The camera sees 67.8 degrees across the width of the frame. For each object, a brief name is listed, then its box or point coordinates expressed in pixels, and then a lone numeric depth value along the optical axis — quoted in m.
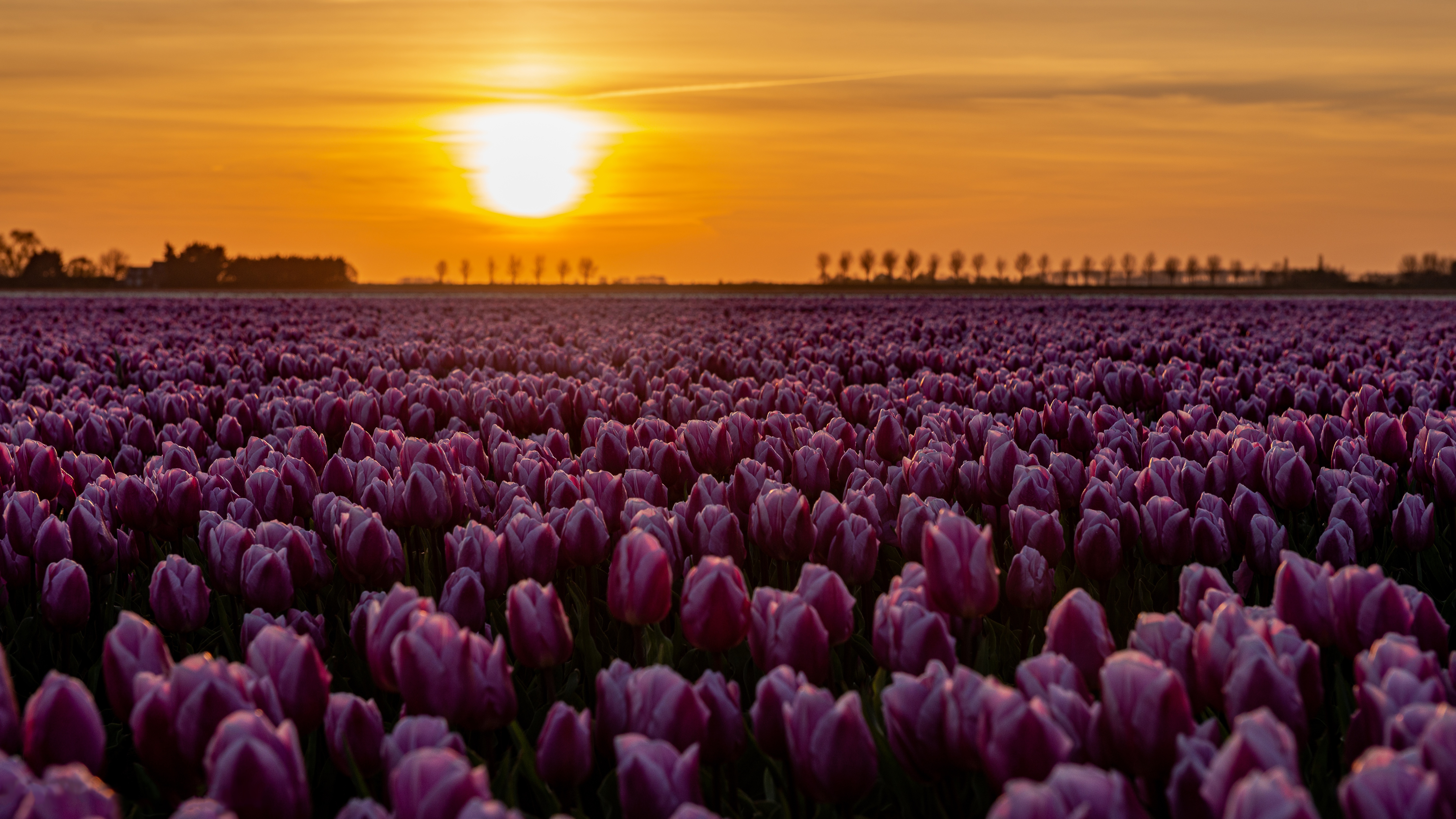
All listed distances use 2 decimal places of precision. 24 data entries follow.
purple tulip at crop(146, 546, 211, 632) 3.32
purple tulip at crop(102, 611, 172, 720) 2.38
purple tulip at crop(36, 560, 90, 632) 3.33
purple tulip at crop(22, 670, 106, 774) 2.09
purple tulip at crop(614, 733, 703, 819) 2.01
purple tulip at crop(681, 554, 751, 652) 2.63
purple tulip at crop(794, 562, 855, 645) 2.76
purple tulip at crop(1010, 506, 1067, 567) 3.49
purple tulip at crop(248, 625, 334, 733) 2.39
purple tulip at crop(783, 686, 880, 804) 2.10
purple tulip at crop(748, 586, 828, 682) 2.54
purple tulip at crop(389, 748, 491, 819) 1.76
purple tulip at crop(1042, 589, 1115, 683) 2.44
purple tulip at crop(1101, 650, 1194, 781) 2.01
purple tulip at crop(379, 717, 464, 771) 2.16
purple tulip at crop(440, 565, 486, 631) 3.08
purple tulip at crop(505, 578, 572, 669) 2.66
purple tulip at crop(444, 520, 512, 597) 3.37
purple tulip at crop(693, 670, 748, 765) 2.36
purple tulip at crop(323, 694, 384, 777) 2.40
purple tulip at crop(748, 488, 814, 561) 3.61
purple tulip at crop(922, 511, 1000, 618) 2.70
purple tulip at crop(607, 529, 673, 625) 2.85
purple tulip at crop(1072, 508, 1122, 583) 3.51
